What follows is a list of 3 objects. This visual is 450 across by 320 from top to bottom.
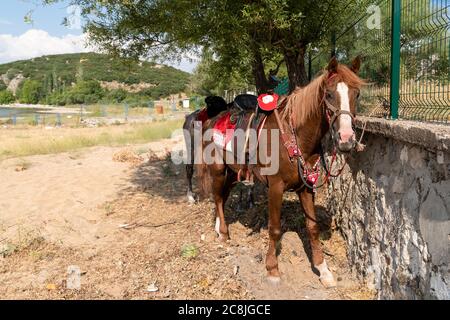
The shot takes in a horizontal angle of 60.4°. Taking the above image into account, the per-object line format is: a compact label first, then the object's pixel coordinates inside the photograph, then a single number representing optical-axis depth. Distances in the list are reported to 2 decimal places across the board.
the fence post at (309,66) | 7.27
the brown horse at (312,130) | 3.36
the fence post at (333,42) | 6.13
